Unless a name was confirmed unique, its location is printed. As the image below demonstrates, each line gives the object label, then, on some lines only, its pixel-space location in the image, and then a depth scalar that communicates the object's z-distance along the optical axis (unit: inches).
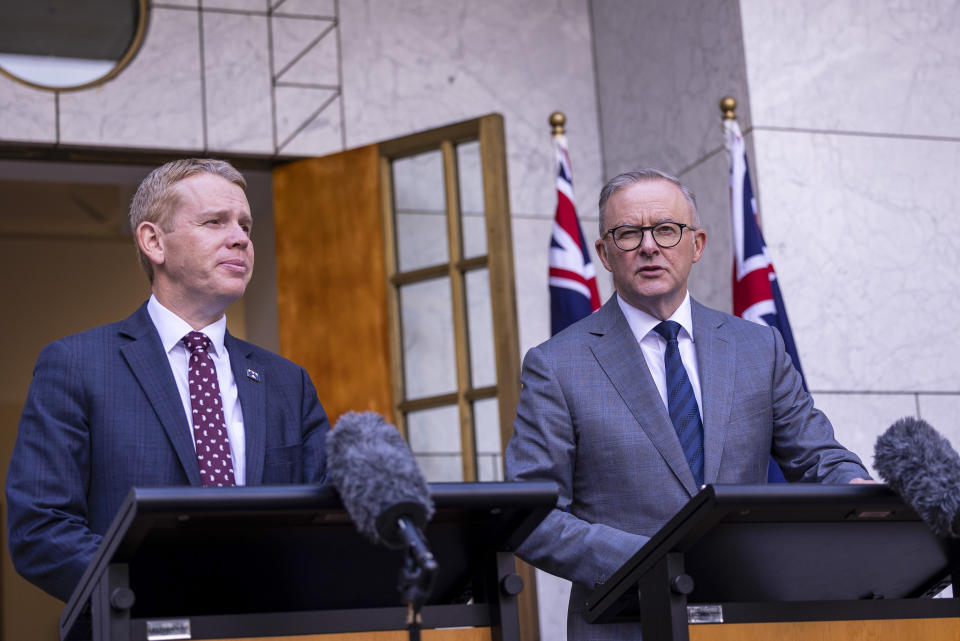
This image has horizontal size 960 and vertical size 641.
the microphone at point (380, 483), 137.6
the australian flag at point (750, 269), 249.2
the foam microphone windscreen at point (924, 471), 148.7
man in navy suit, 155.8
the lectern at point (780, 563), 147.9
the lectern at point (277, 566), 141.1
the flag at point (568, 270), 256.9
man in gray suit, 169.3
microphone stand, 135.2
